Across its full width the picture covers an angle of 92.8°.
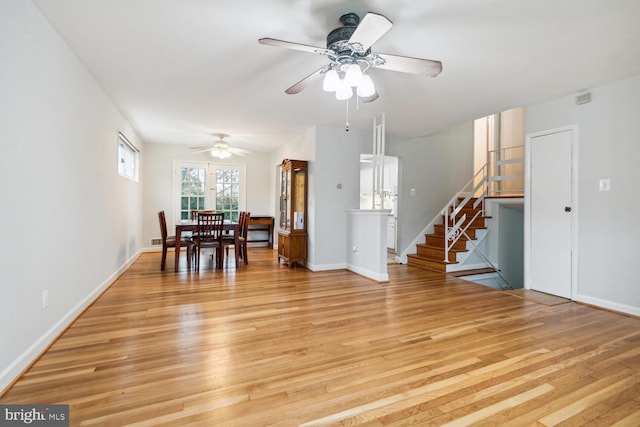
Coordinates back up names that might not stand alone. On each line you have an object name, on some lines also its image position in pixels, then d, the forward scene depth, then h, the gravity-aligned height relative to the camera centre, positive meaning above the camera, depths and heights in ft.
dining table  15.72 -1.03
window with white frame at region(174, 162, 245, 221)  23.11 +1.67
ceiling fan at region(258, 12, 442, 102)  6.46 +3.55
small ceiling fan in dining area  18.86 +3.85
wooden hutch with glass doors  16.98 -0.32
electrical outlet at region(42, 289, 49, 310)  7.08 -2.14
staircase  16.63 -1.73
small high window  15.29 +2.80
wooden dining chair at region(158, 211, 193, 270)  16.02 -1.80
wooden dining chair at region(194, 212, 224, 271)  15.83 -1.31
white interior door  11.65 +0.04
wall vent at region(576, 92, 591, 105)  10.94 +4.18
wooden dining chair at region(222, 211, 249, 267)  16.77 -1.56
